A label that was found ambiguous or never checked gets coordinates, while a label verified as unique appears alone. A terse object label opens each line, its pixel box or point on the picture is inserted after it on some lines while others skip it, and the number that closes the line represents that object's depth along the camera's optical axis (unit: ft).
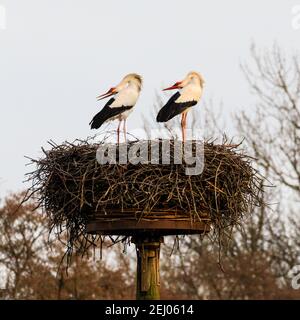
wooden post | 46.83
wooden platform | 44.24
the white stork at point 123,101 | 53.93
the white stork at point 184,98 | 53.06
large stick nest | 44.34
